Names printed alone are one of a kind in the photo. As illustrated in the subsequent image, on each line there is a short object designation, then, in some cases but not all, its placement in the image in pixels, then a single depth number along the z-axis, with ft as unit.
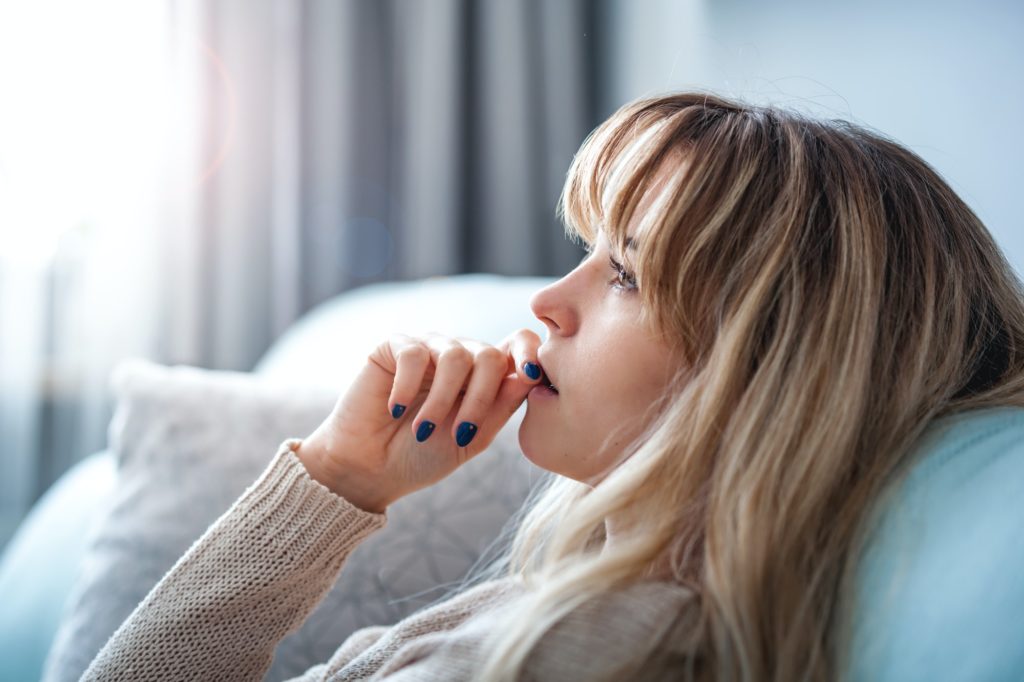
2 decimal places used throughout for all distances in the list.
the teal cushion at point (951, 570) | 1.67
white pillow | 3.47
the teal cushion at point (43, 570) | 4.08
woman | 1.96
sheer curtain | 6.97
